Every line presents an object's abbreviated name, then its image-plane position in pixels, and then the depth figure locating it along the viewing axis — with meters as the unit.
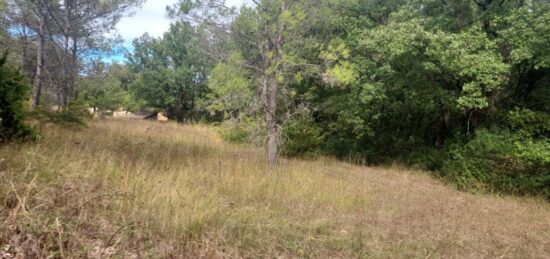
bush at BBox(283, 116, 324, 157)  12.13
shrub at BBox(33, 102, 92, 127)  9.71
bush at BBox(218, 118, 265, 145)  7.62
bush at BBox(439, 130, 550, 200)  8.45
